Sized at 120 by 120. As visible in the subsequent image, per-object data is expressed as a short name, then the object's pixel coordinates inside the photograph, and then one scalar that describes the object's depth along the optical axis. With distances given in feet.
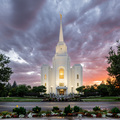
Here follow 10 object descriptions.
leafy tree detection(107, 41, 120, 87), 66.00
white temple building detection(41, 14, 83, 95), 226.38
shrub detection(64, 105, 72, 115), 45.49
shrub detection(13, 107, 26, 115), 44.21
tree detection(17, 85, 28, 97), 171.80
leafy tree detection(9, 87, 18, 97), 187.56
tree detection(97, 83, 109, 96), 175.11
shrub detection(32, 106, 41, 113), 47.09
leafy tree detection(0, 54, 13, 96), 95.86
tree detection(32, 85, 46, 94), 176.76
